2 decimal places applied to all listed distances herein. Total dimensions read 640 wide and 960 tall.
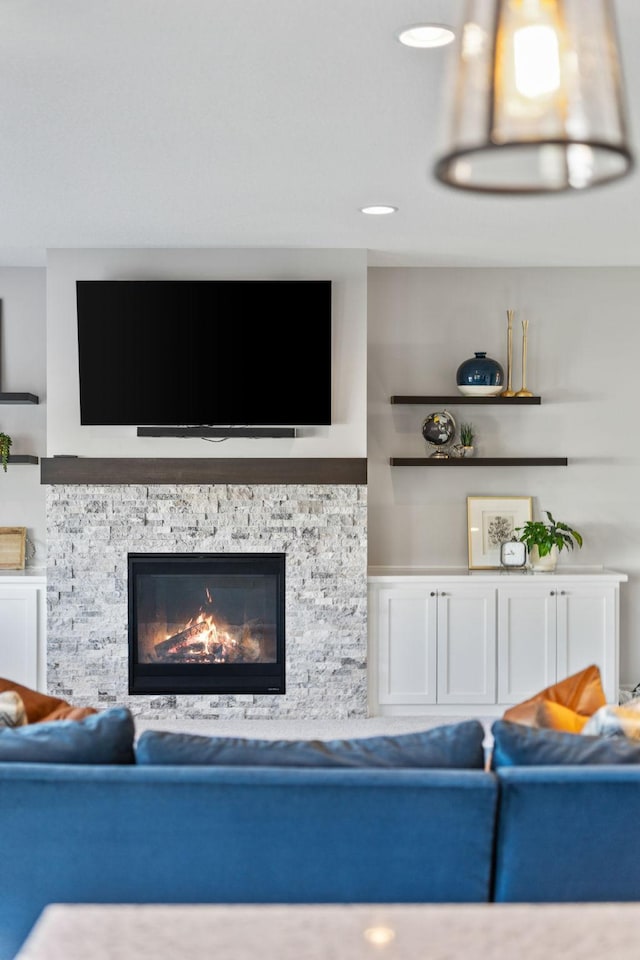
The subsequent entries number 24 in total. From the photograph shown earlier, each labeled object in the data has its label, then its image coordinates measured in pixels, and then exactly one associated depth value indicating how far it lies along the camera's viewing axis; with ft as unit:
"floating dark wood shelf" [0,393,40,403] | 19.54
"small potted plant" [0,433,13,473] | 19.63
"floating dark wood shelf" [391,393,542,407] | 19.84
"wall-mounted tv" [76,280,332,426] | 18.51
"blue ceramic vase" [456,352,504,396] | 19.71
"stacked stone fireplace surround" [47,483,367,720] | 18.62
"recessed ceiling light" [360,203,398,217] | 15.46
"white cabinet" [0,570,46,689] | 18.78
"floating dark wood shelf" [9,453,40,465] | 19.66
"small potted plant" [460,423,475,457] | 20.13
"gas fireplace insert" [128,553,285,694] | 18.79
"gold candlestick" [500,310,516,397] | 20.20
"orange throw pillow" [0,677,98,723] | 8.98
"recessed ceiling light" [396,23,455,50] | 9.18
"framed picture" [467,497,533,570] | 20.24
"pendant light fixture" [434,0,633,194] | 3.14
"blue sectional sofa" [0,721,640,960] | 7.20
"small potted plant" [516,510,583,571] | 19.34
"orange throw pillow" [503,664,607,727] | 9.04
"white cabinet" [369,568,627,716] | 18.92
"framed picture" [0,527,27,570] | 19.98
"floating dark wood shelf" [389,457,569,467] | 19.92
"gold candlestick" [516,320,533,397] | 20.08
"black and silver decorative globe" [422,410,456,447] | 20.03
